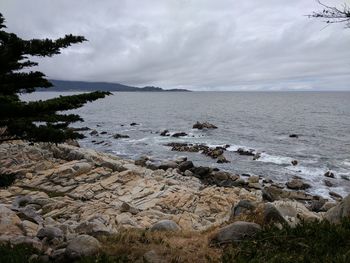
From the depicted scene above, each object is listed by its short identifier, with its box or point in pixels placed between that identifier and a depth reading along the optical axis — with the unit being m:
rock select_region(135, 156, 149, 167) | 33.90
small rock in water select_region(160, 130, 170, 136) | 57.61
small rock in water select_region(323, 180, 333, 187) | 30.10
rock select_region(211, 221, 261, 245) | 8.98
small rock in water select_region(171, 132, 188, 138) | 56.29
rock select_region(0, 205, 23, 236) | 10.41
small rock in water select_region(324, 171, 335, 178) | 32.61
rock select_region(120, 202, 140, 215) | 18.03
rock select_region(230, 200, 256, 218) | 12.23
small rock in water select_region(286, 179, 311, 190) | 29.19
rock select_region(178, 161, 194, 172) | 33.22
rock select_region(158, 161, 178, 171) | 33.47
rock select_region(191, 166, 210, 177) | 32.00
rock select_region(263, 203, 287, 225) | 10.27
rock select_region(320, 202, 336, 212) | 23.42
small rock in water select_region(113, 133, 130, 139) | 55.15
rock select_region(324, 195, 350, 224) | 9.54
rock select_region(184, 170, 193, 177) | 31.46
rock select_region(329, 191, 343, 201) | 27.20
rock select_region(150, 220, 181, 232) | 12.12
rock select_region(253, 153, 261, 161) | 39.86
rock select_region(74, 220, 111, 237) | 10.42
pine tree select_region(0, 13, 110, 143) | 7.99
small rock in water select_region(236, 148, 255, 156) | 41.97
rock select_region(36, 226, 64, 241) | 9.83
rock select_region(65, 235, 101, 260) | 8.12
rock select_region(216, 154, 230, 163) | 38.18
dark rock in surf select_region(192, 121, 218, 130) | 65.72
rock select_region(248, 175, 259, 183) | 30.01
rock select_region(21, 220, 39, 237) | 10.92
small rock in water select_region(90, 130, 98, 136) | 58.74
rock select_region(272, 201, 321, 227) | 11.54
